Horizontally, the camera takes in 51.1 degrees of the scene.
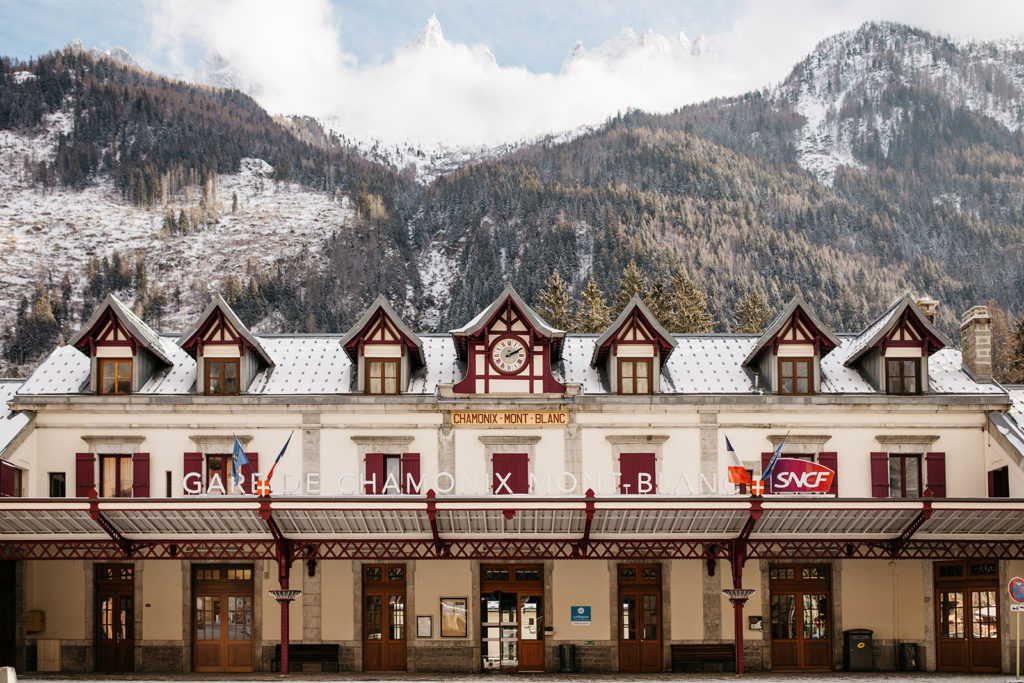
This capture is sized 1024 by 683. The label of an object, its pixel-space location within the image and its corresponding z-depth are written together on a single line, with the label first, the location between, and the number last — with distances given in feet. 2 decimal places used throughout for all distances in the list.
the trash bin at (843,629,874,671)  106.93
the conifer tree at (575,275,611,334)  228.43
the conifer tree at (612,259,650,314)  240.73
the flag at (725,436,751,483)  96.53
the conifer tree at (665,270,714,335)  229.66
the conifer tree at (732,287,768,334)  255.29
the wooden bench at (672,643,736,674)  106.63
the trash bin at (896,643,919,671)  107.24
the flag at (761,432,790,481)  97.04
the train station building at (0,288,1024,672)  107.24
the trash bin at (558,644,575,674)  106.83
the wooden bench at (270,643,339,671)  106.52
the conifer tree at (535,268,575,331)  245.24
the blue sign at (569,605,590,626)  107.96
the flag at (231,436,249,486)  99.81
